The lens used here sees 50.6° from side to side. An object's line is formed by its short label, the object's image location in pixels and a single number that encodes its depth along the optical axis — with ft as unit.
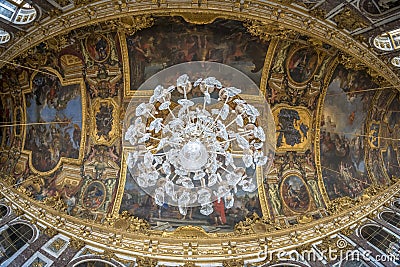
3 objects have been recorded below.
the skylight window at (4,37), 38.81
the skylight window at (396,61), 41.14
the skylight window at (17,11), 37.78
